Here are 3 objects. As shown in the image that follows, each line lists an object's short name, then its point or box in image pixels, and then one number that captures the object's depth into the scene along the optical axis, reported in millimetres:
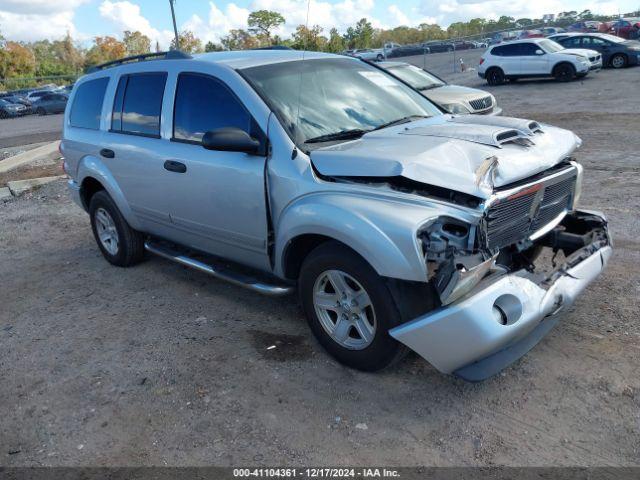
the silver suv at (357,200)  3146
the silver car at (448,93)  11031
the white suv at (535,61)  21500
